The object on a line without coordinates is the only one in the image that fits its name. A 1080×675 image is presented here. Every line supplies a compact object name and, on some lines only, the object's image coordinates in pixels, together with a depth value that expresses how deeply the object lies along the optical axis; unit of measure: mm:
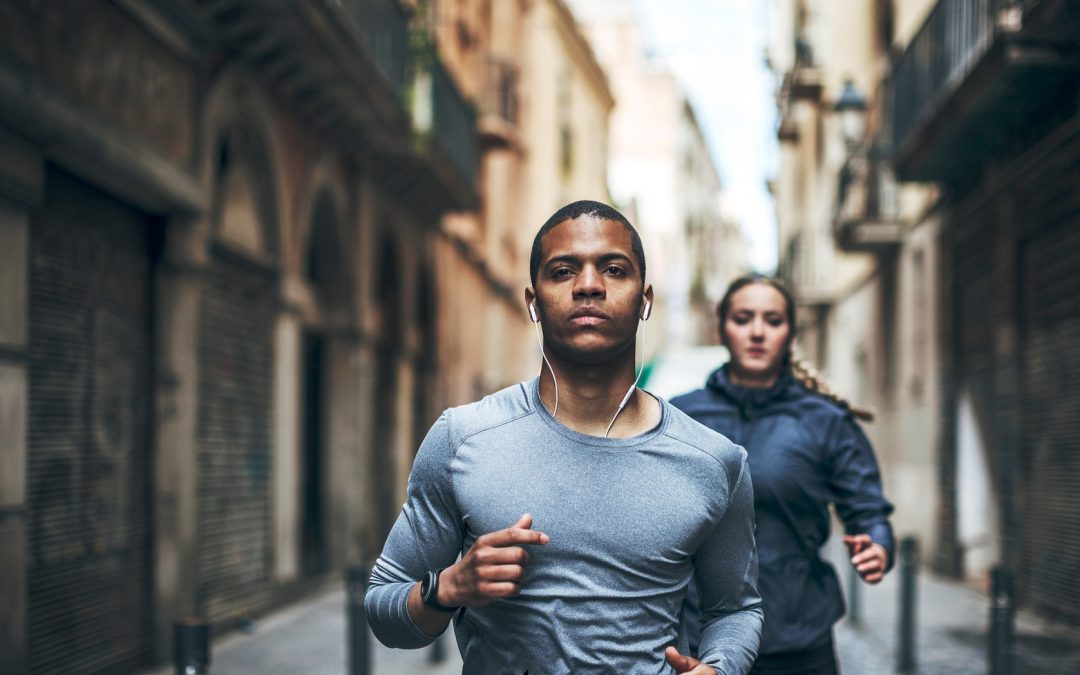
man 2381
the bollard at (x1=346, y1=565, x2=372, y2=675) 6617
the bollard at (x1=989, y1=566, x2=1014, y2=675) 6453
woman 4082
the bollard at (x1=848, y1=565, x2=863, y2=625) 11086
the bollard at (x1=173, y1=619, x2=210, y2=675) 4637
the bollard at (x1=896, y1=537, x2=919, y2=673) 8766
